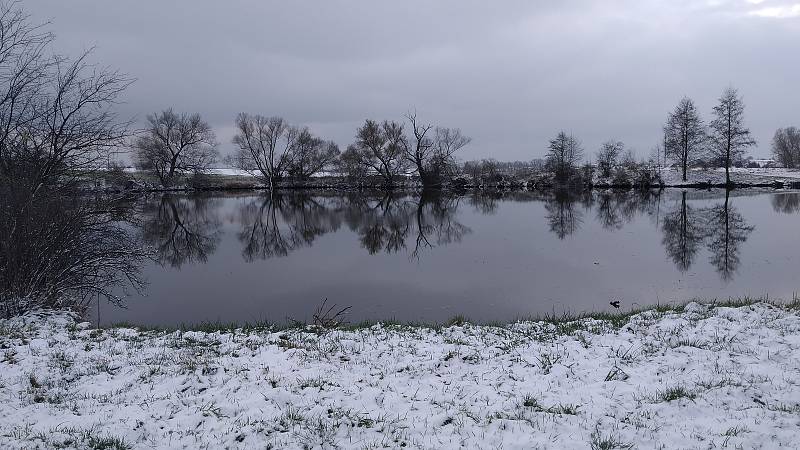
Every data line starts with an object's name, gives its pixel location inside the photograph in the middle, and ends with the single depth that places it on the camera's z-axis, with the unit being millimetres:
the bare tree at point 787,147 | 73875
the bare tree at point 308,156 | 68125
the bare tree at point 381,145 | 61781
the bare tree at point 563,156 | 57969
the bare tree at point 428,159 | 62538
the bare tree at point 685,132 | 48375
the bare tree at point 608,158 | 57700
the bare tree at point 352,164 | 63875
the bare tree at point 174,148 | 64500
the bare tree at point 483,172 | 65125
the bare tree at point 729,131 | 45156
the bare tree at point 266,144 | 65188
